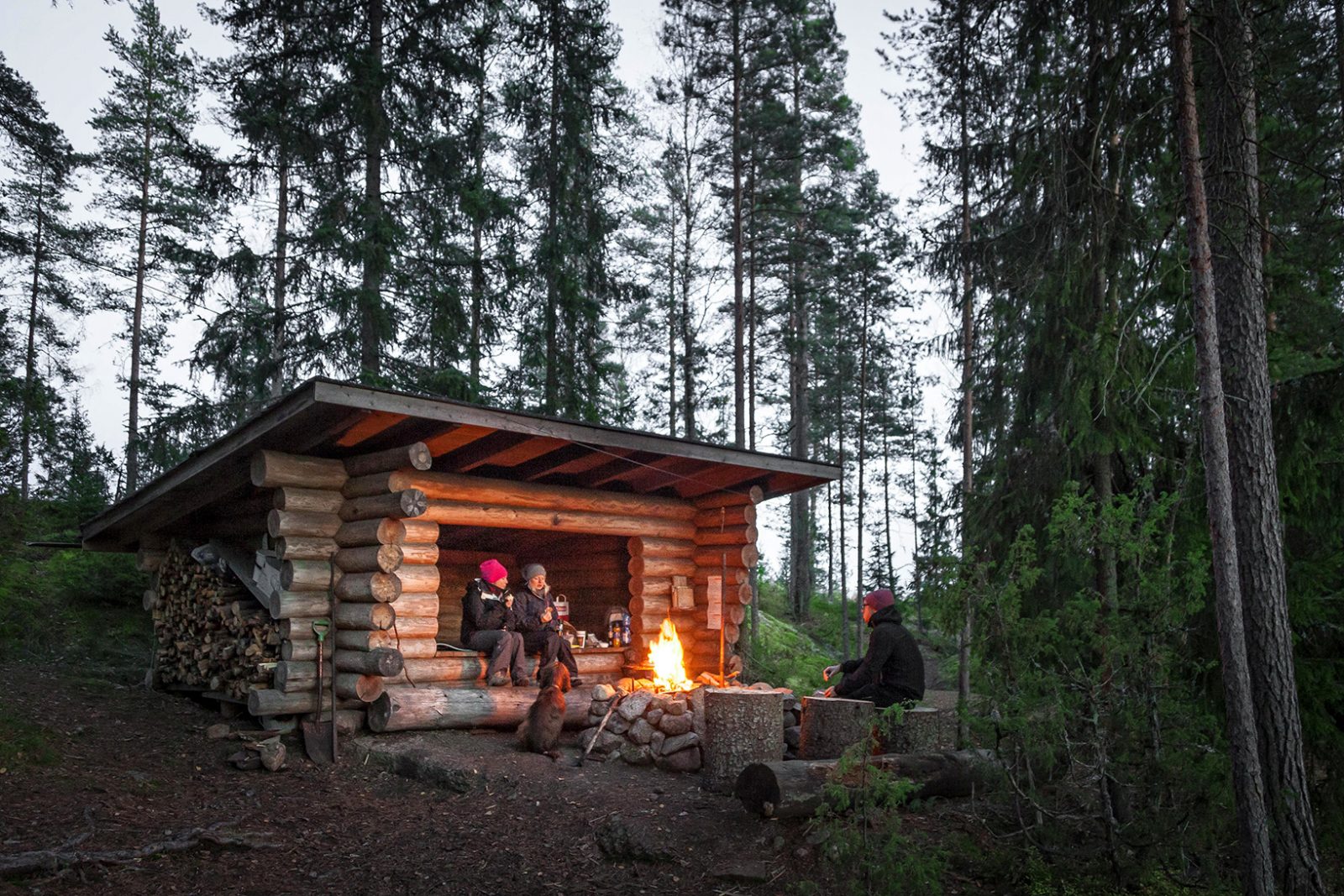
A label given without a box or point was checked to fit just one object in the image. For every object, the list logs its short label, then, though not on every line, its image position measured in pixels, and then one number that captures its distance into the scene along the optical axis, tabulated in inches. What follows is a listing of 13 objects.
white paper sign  446.0
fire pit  324.5
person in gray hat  395.5
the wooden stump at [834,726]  291.9
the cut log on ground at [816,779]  244.4
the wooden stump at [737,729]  284.8
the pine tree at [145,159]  844.6
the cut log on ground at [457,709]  335.9
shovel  324.5
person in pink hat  376.5
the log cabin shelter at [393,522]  337.1
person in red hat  302.5
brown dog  335.0
